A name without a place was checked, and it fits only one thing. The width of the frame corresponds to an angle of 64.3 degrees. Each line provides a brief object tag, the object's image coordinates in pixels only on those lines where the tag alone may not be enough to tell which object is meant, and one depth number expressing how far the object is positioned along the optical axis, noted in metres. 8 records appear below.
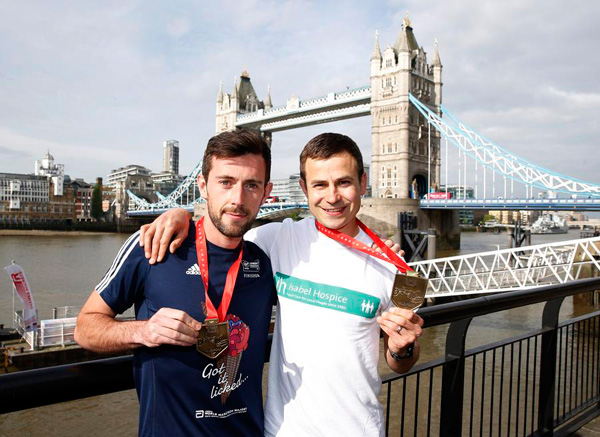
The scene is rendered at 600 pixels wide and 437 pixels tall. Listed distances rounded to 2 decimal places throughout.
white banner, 9.82
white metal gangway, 12.66
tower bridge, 35.47
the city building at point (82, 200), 75.94
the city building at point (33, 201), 65.00
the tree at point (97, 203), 68.06
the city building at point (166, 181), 92.72
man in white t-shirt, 1.51
